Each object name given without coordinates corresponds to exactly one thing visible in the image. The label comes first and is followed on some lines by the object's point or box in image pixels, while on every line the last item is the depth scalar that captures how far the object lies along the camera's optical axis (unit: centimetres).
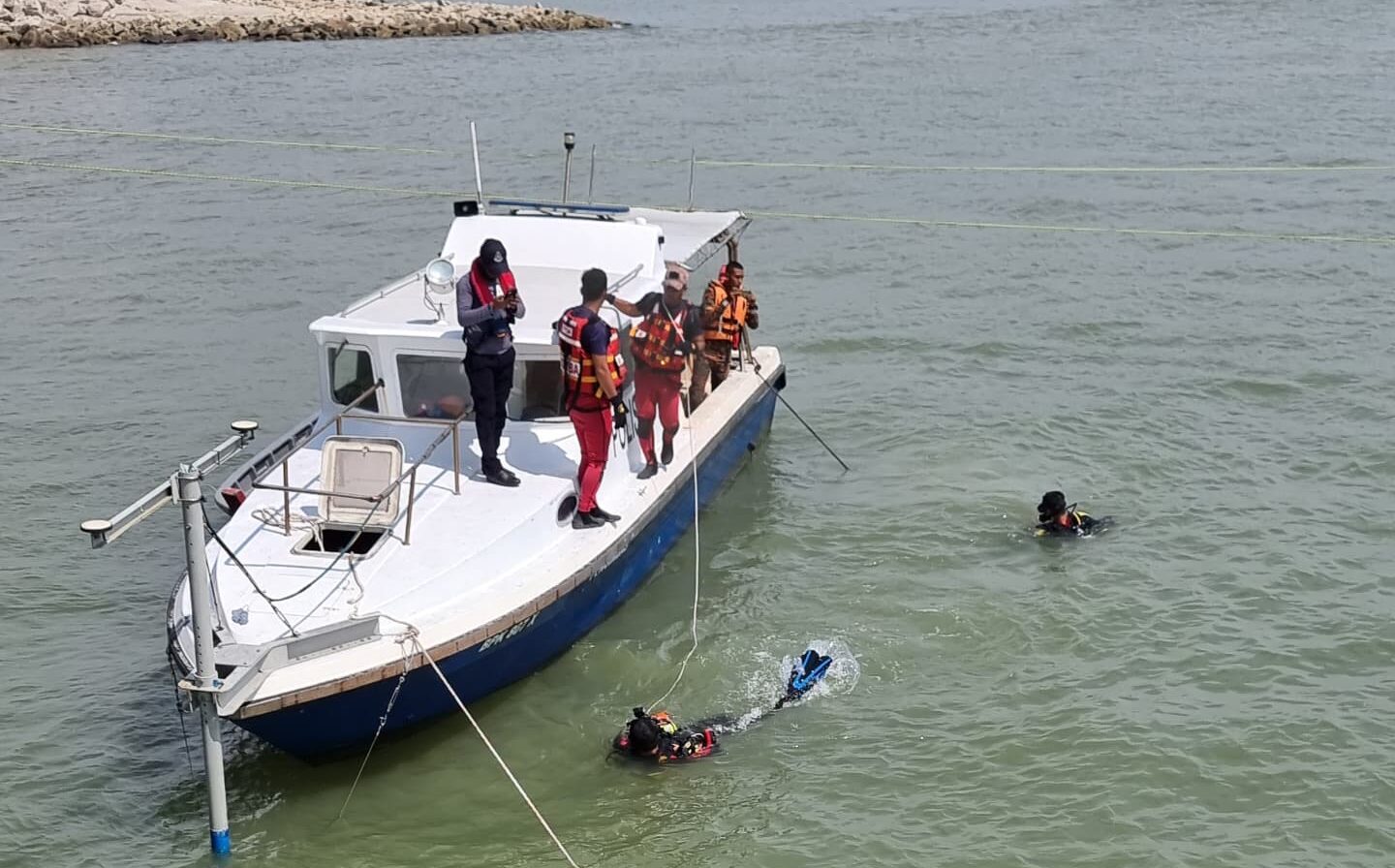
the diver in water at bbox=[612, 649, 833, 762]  973
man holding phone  1058
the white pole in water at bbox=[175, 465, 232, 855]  796
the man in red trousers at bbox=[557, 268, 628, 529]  1059
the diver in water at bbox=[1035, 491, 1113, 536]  1301
